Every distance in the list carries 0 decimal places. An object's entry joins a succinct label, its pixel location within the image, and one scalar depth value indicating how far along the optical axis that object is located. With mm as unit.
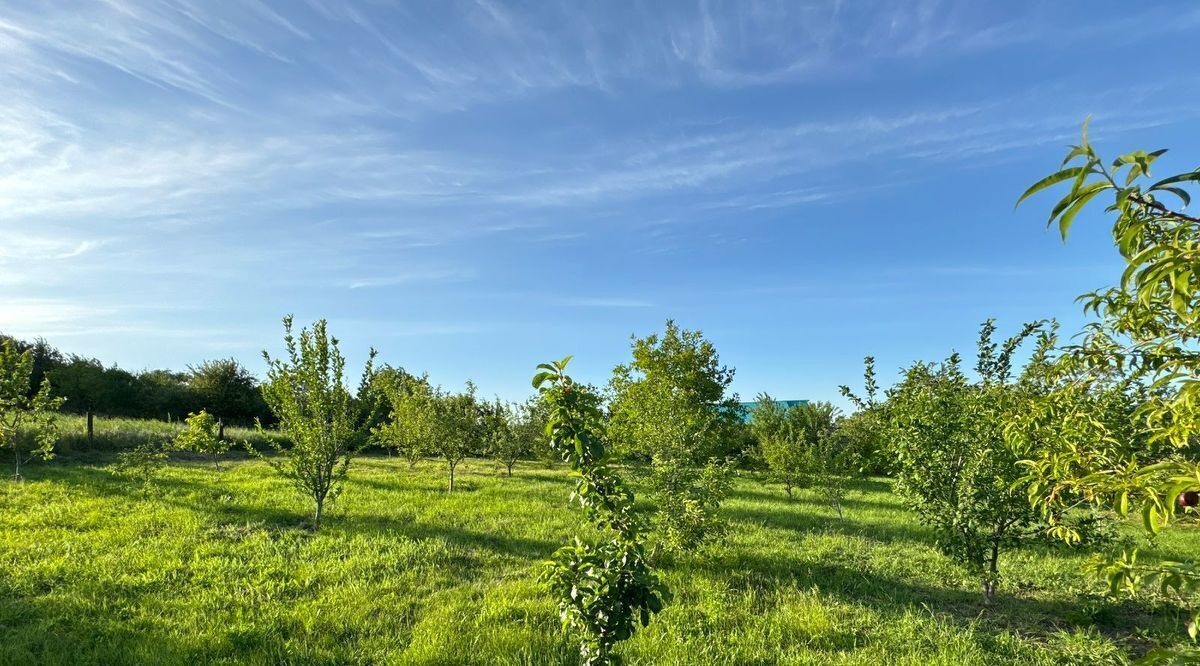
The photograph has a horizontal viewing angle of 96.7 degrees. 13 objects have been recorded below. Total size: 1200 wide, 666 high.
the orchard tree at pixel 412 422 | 19062
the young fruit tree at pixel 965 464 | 6566
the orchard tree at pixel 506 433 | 21922
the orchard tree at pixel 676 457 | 8602
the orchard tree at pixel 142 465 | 13930
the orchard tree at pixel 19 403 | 14953
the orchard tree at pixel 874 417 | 7605
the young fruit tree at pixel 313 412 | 10914
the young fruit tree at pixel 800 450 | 15759
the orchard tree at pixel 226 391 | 32000
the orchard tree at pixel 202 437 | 17562
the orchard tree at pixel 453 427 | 17406
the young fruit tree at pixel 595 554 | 3861
